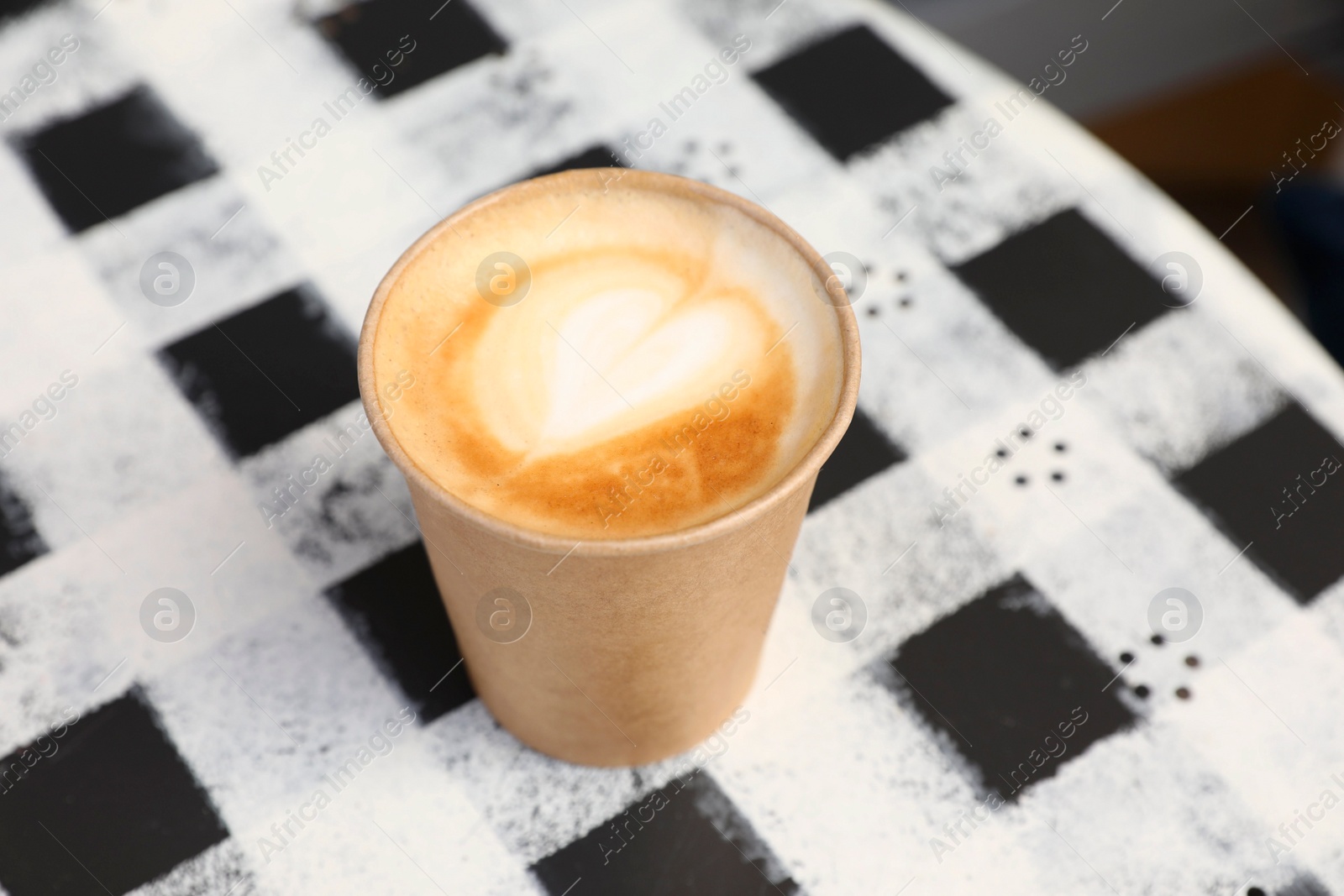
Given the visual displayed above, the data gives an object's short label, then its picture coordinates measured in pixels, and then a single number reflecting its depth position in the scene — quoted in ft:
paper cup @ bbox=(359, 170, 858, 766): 1.39
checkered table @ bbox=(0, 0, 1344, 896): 1.59
